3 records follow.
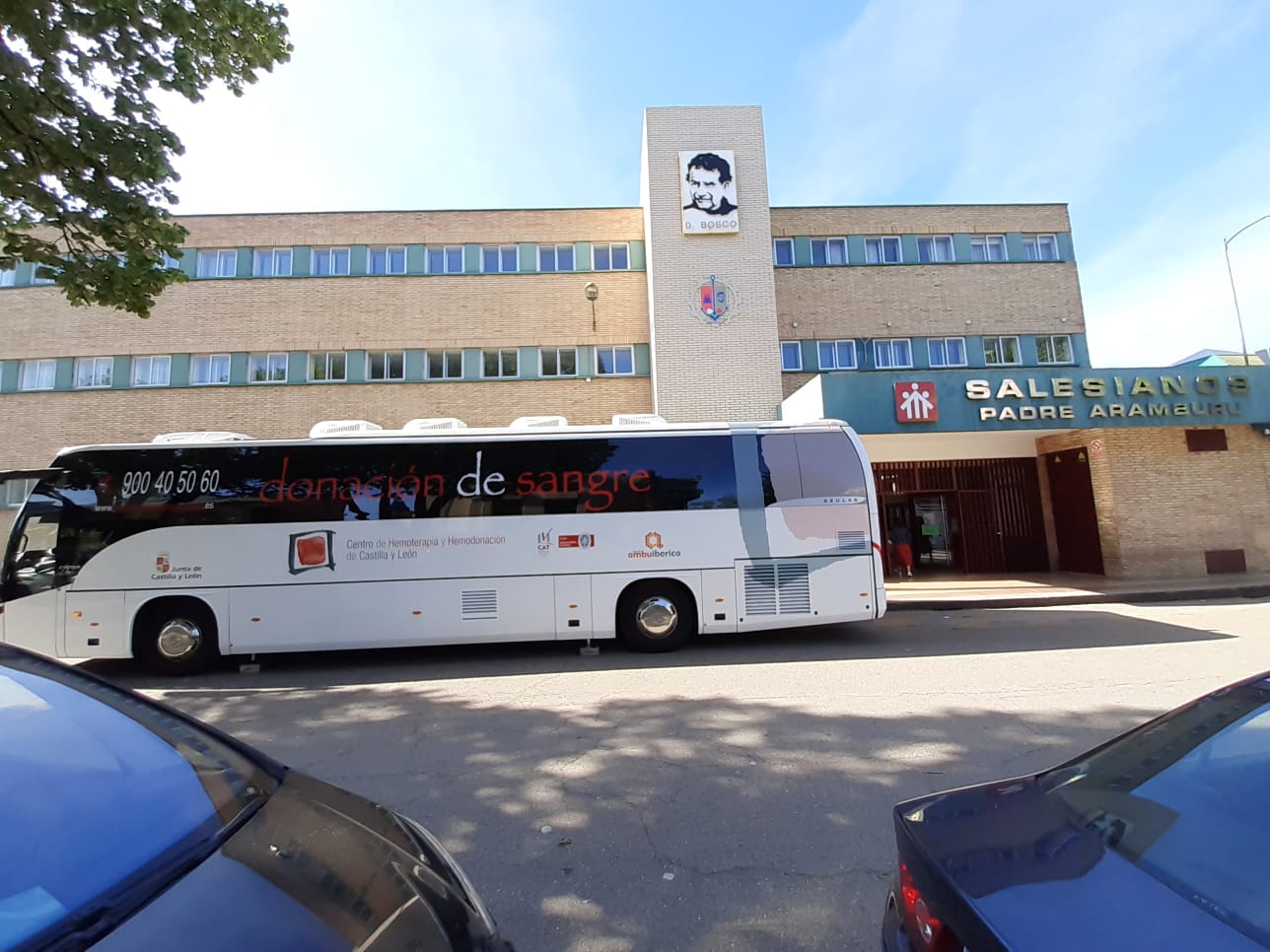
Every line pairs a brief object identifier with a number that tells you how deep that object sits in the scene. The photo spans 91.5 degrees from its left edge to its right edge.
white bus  8.13
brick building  17.42
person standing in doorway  16.61
